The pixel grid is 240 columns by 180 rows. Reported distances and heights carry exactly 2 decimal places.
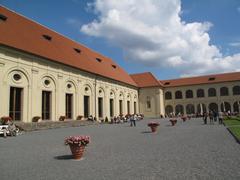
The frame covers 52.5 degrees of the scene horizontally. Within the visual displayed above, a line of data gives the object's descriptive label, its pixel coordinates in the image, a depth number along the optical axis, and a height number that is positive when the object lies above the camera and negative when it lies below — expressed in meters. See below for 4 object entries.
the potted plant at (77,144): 9.34 -1.11
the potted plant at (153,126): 19.70 -1.04
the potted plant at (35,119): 27.48 -0.31
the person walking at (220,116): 28.03 -0.59
